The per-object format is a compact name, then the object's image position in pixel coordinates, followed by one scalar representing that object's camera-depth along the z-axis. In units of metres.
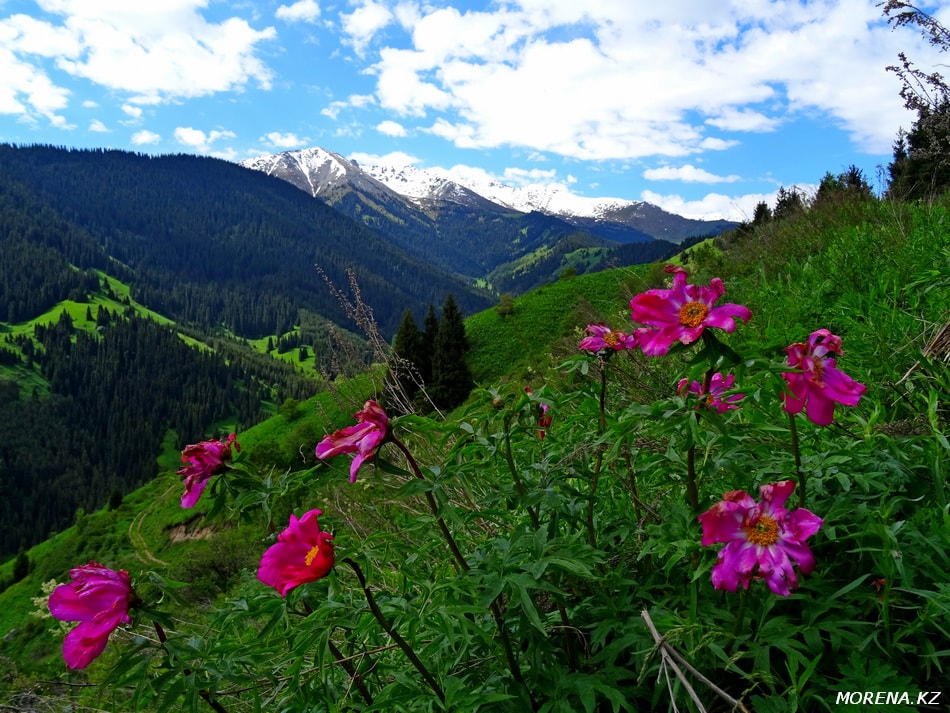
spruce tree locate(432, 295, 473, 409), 30.66
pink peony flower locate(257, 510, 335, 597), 1.29
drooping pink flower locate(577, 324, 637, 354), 1.92
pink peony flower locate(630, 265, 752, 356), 1.28
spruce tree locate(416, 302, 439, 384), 30.92
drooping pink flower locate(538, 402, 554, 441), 1.90
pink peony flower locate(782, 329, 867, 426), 1.26
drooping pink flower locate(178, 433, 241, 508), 1.61
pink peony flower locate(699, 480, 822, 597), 1.25
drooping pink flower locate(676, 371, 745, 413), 1.58
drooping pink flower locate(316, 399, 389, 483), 1.35
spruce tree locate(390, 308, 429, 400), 27.94
